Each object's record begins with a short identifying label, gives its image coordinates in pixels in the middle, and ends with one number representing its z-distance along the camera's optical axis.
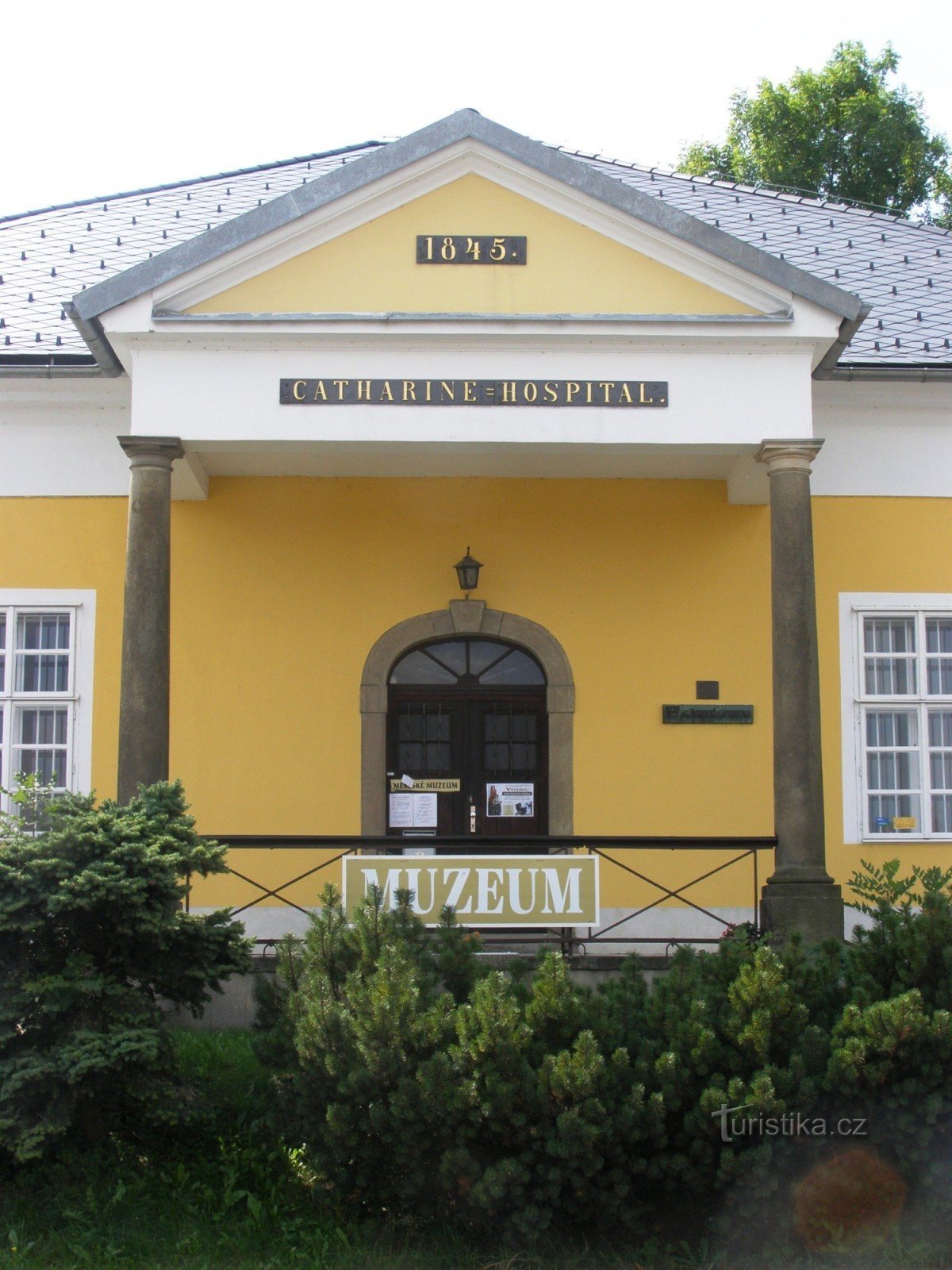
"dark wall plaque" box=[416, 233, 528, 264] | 9.64
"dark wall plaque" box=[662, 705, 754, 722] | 11.23
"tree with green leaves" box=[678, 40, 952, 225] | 25.94
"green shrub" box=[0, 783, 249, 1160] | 6.36
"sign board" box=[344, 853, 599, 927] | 8.77
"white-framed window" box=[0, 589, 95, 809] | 11.00
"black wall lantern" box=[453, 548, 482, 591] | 11.22
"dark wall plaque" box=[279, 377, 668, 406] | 9.45
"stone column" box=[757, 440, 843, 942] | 8.88
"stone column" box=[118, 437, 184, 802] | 8.95
